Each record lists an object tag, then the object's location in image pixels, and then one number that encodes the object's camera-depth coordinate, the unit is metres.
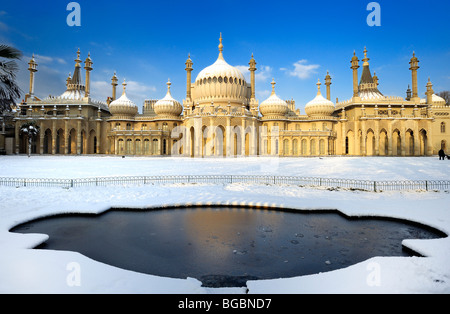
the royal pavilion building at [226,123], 45.88
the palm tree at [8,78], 11.34
